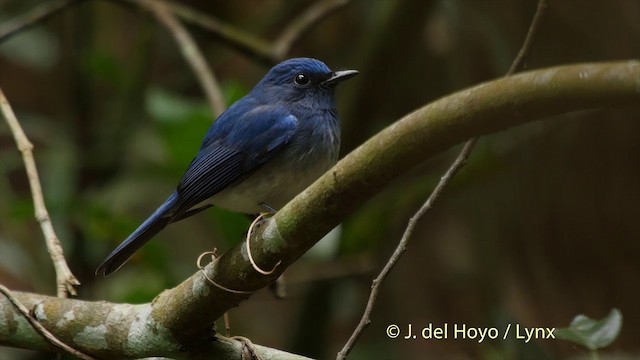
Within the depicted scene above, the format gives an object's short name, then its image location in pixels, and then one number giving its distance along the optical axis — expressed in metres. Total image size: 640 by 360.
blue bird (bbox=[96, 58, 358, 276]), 5.68
